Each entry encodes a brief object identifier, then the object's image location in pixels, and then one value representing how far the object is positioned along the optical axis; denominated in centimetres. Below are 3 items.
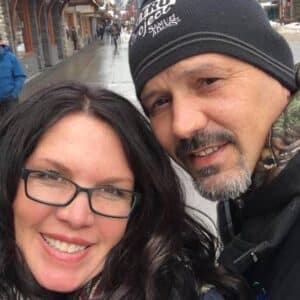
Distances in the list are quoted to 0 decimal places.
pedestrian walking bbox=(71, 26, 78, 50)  3225
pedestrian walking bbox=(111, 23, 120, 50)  3068
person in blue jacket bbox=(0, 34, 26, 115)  773
